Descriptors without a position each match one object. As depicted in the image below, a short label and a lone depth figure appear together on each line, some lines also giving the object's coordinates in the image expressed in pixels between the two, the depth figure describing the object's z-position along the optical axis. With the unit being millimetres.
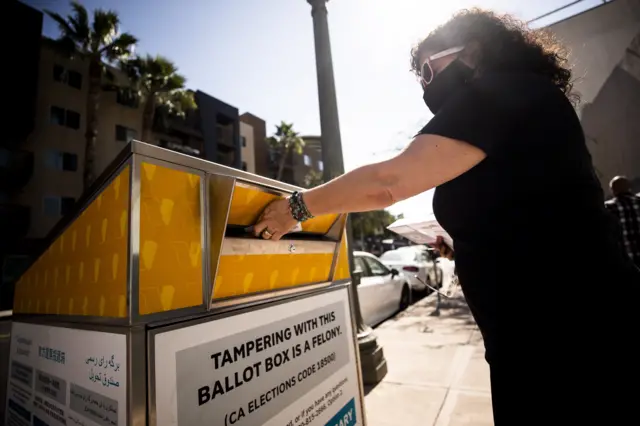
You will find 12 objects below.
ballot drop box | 1087
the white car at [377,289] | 6539
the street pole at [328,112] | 4043
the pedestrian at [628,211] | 3361
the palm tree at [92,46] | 14938
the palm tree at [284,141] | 32281
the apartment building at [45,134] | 15141
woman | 926
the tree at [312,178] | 33906
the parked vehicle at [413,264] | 9688
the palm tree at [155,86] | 17375
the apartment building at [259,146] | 31656
